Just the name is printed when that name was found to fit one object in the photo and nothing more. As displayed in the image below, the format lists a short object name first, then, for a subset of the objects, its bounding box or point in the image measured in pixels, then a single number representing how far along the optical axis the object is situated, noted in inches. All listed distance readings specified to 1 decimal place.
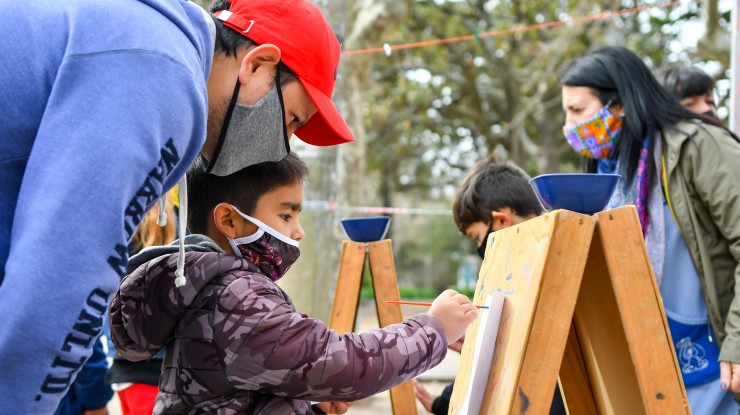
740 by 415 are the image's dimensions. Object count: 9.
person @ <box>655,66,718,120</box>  160.1
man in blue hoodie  42.1
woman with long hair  106.1
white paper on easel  71.9
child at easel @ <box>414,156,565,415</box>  120.3
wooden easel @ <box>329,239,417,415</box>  127.0
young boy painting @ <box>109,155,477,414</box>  64.1
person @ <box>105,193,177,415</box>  110.3
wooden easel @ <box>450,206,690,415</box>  60.7
